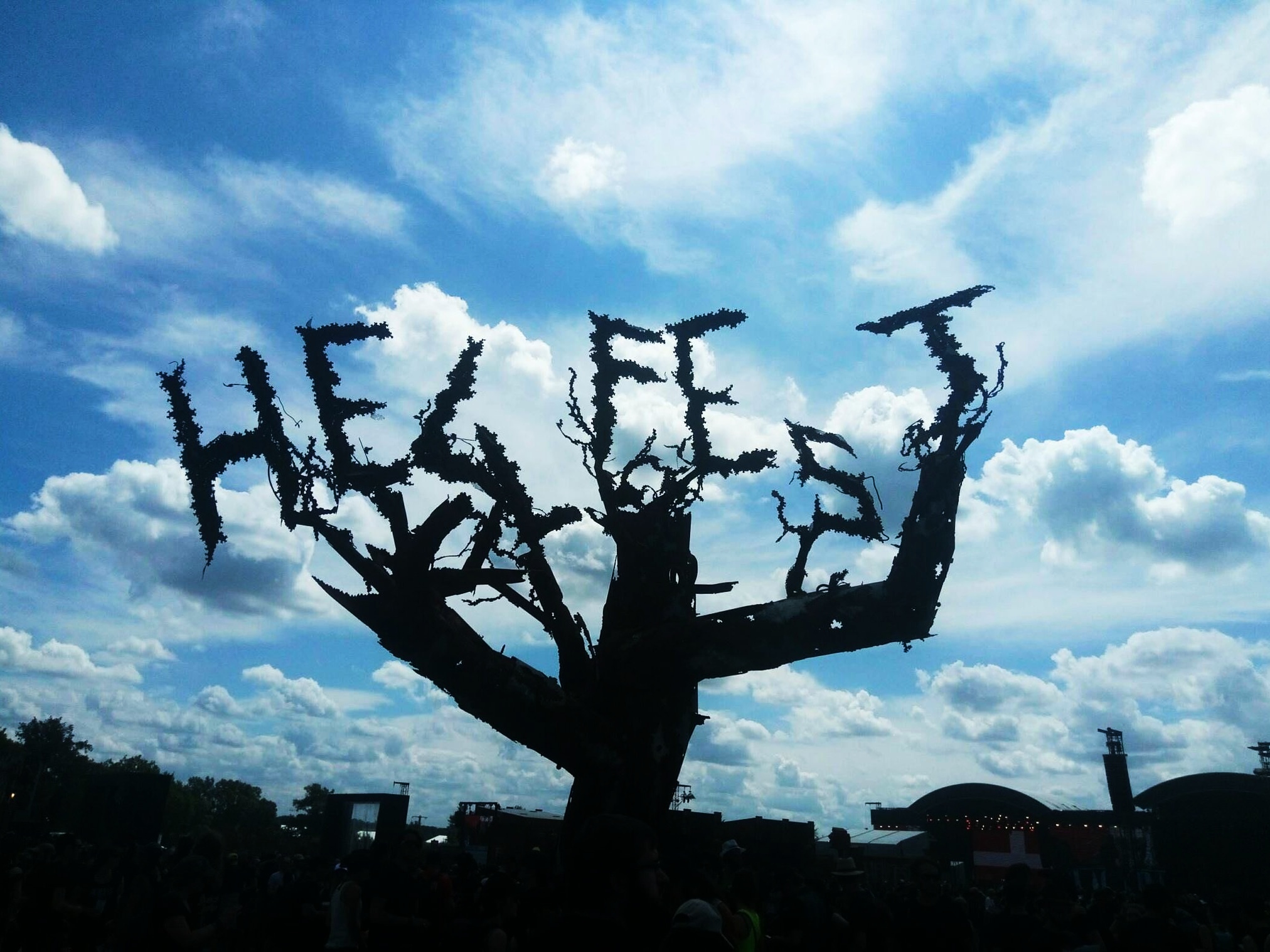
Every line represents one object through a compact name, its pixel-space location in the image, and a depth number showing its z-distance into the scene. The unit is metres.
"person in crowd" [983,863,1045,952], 7.02
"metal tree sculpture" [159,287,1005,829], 13.71
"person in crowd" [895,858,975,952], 6.84
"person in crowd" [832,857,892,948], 7.33
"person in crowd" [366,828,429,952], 7.14
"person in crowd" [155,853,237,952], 6.54
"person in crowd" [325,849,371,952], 7.18
